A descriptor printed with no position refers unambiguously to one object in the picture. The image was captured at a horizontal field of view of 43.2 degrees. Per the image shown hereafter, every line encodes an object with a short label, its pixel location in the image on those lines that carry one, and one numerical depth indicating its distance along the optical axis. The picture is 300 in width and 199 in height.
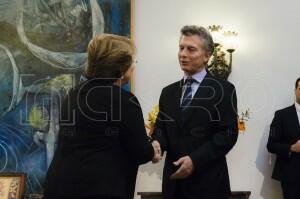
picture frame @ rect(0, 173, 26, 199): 2.88
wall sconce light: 3.18
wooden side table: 3.03
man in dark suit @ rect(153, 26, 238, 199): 1.92
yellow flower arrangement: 2.89
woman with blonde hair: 1.45
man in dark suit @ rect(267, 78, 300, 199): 2.97
